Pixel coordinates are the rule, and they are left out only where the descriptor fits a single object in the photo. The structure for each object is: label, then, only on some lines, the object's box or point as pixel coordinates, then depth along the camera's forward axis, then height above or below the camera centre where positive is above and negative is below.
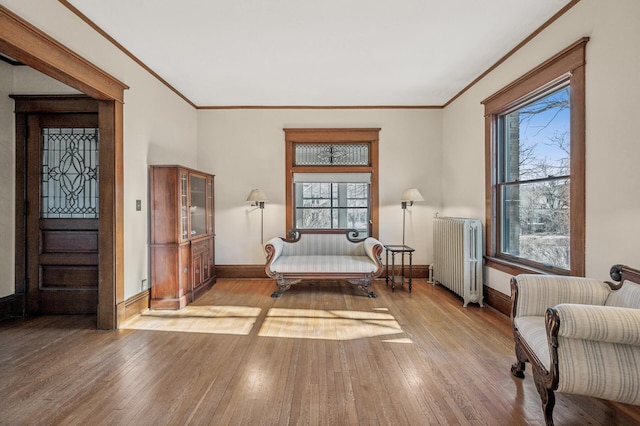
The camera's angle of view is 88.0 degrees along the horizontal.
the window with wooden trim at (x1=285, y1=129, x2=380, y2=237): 5.48 +0.54
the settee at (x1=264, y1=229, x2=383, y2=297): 4.55 -0.70
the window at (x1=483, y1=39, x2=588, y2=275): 2.71 +0.42
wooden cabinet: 3.97 -0.31
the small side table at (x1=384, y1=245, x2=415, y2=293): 4.76 -0.64
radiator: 4.05 -0.60
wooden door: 3.71 -0.02
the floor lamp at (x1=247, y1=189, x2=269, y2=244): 5.13 +0.22
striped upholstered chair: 1.62 -0.73
